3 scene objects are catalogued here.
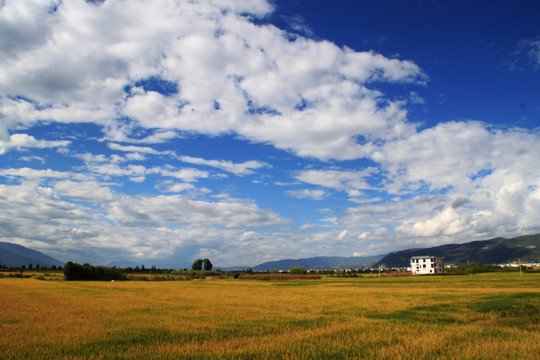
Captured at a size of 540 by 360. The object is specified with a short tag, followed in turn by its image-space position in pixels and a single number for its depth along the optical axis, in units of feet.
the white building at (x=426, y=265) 507.71
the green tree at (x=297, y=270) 517.55
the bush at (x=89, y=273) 315.99
